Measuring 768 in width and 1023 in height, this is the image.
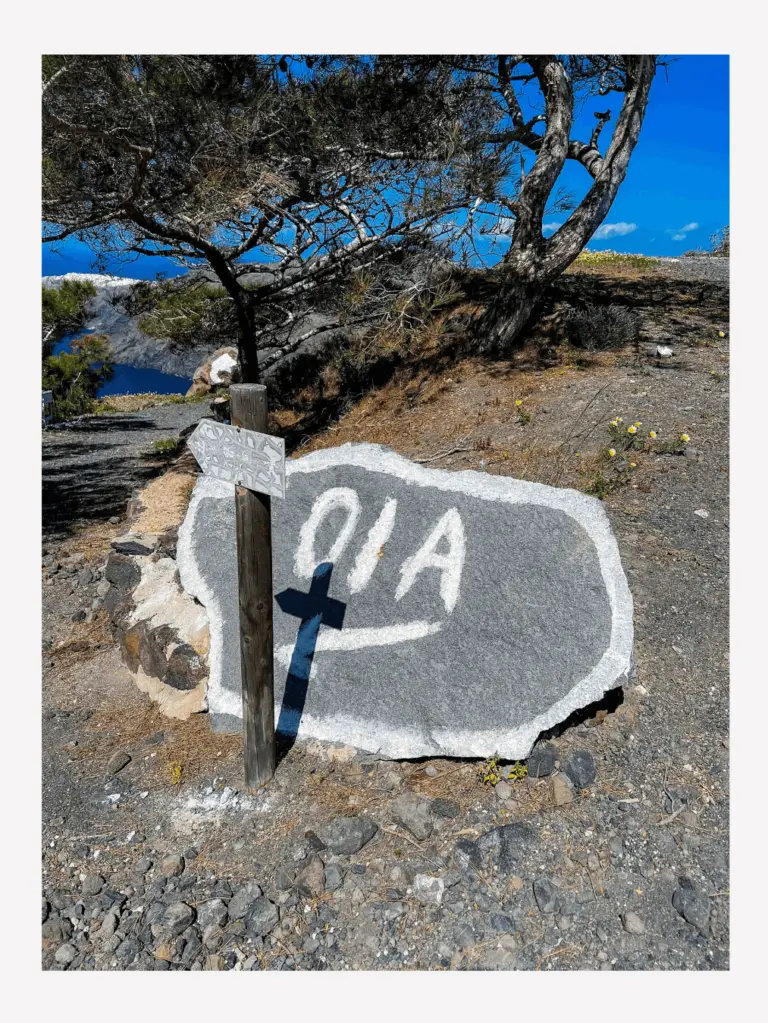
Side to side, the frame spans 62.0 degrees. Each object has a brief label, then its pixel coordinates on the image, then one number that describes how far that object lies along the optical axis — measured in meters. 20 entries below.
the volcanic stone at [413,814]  3.18
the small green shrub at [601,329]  8.07
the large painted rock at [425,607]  3.61
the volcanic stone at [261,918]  2.79
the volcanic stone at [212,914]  2.83
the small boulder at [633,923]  2.71
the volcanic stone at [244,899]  2.86
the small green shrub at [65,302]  12.68
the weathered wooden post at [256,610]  2.90
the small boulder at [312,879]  2.93
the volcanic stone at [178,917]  2.81
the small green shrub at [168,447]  11.18
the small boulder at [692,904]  2.74
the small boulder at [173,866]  3.07
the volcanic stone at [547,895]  2.81
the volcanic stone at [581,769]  3.37
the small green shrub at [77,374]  15.50
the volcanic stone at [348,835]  3.12
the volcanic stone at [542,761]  3.44
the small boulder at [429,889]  2.88
